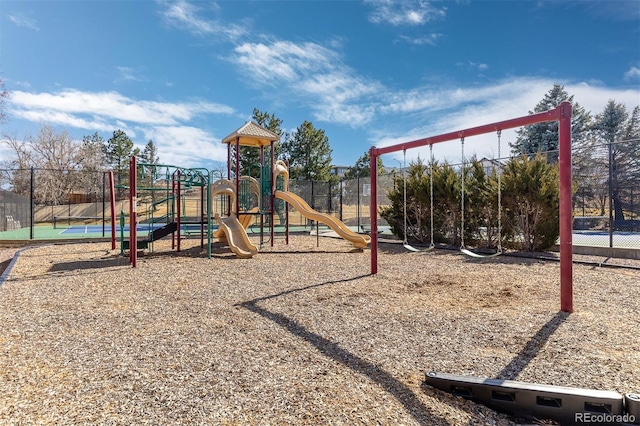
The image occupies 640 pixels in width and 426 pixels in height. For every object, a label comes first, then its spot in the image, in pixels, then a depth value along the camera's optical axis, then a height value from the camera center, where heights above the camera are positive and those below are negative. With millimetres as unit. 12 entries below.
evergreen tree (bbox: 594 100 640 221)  29000 +6832
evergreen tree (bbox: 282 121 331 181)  27328 +4195
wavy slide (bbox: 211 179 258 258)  9315 -444
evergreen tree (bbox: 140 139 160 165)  46606 +7585
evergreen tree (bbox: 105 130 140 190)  39875 +6580
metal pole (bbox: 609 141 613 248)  8914 +459
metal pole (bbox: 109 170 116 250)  9397 +279
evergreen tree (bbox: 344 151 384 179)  31978 +3774
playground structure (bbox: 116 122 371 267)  9570 +544
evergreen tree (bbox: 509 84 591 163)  26859 +6126
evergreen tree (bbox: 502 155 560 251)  9156 +286
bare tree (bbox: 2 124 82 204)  33000 +4557
